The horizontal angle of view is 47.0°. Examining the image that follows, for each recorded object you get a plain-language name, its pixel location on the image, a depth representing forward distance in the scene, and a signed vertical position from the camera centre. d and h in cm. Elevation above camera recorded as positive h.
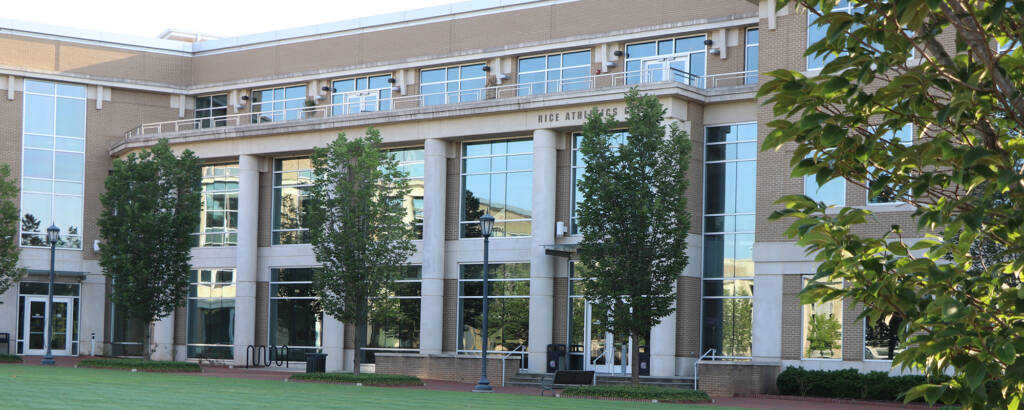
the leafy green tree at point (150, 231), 4119 +84
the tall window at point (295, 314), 4531 -217
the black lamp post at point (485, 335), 3119 -190
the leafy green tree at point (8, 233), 4422 +70
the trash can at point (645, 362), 3591 -294
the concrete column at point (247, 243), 4588 +55
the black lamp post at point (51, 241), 4138 +37
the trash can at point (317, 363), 3703 -328
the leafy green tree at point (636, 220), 3061 +122
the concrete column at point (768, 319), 3397 -144
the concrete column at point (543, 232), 3844 +105
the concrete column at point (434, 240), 4069 +74
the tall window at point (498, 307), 3997 -151
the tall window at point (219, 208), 4778 +198
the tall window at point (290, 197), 4588 +242
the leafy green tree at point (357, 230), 3553 +90
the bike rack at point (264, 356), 4519 -381
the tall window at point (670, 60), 3900 +695
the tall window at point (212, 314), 4719 -236
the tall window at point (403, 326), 4262 -239
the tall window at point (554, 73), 4153 +685
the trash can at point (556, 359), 3741 -303
